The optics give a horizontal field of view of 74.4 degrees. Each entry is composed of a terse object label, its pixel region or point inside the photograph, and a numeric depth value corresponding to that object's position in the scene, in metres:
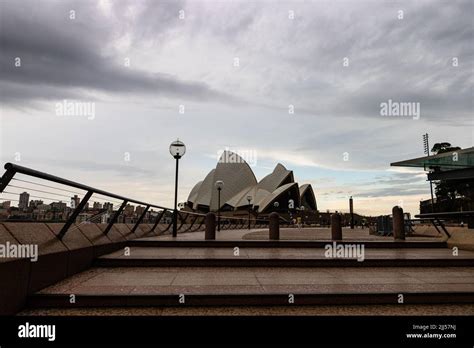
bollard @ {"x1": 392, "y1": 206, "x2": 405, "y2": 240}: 12.26
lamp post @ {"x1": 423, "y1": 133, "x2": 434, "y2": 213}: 67.31
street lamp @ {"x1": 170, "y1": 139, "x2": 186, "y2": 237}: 13.30
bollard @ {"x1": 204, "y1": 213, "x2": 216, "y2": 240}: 11.56
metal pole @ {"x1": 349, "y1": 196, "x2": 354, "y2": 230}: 36.48
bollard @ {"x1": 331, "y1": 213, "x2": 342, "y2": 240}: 12.32
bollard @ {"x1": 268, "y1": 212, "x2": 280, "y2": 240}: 12.10
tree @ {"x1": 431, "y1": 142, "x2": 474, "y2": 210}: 61.29
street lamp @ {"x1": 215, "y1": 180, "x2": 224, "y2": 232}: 22.95
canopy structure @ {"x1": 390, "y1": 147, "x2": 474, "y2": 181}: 34.22
